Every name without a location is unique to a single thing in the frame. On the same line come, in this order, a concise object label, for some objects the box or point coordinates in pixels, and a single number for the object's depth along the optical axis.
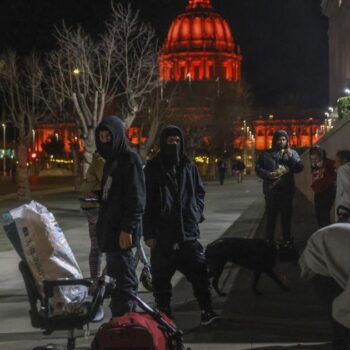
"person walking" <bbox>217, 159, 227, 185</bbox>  51.59
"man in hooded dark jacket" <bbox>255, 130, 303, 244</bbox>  11.53
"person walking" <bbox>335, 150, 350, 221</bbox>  7.86
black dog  9.04
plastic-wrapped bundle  5.28
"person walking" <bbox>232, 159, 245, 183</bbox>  55.03
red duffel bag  4.82
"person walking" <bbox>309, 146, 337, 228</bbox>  12.18
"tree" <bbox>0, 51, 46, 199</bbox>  34.38
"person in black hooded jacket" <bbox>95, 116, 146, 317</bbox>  6.10
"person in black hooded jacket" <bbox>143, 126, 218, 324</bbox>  7.19
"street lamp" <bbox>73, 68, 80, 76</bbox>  31.89
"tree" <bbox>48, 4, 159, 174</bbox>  30.02
